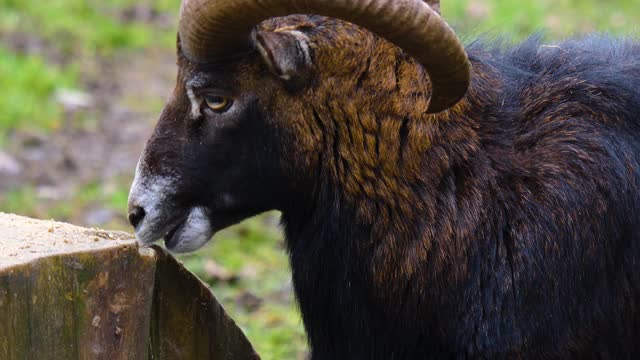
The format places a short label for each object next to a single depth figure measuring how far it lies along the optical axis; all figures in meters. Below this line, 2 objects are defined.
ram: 8.91
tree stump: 7.68
